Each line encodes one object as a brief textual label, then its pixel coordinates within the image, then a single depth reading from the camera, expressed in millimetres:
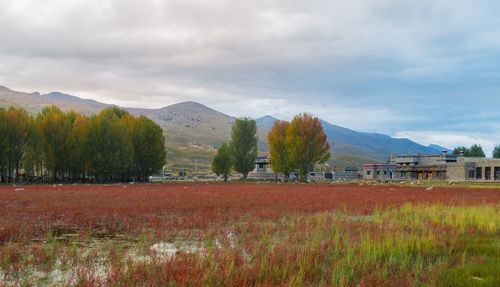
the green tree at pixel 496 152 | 179688
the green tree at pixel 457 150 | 177075
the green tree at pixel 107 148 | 81000
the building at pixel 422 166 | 126000
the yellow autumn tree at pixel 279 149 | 103000
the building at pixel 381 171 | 136000
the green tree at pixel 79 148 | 80438
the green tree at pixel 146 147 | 93500
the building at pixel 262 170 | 144875
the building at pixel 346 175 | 145025
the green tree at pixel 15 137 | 72125
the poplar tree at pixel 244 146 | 114000
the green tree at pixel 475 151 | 179838
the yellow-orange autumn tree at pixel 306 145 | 98812
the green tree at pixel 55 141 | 77688
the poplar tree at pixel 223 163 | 113000
